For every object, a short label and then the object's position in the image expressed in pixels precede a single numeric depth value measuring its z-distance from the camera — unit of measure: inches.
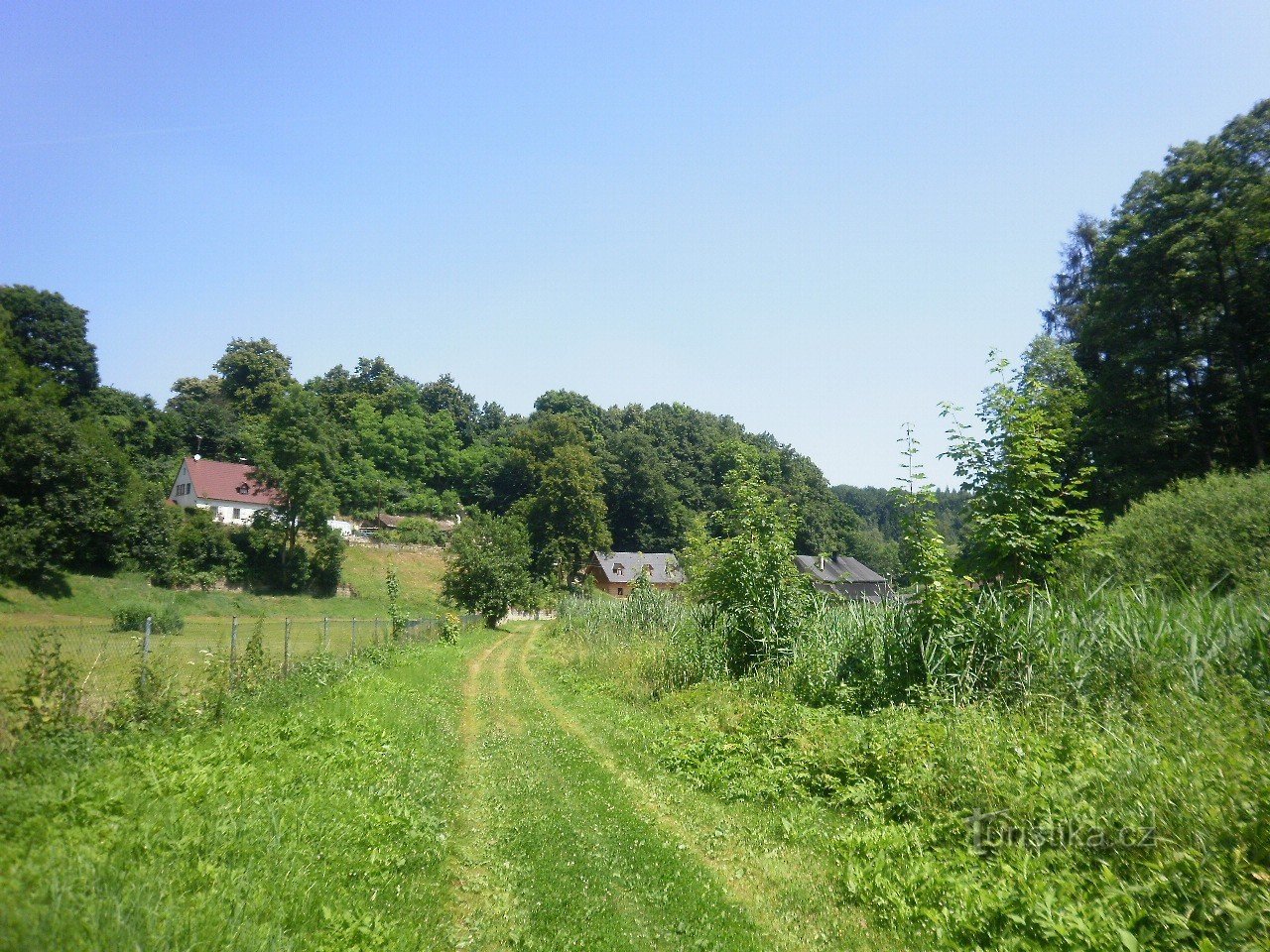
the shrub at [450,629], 1119.6
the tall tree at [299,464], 2049.7
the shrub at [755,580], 575.8
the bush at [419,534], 2637.8
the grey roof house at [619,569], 2733.8
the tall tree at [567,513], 2682.1
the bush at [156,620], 975.6
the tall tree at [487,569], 1536.7
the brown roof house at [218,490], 2423.7
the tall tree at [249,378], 3319.4
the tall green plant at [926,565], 418.3
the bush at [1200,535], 698.2
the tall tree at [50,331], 2084.2
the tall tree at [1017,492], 418.9
